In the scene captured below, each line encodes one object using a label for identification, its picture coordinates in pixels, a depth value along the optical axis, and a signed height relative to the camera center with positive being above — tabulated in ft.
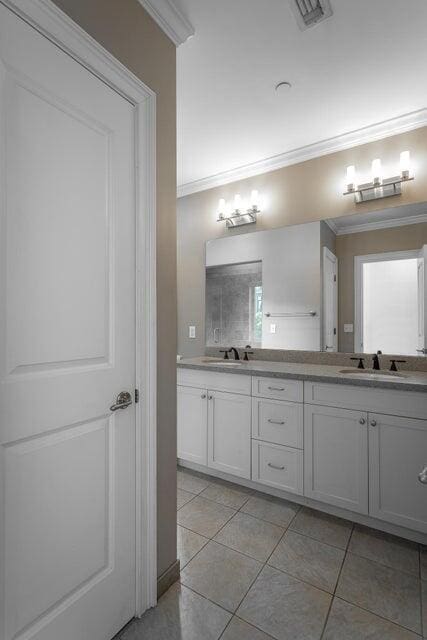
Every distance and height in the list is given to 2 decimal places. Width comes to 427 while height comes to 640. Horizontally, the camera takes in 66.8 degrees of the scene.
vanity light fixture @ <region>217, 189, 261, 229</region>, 9.67 +3.46
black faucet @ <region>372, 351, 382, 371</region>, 7.71 -0.92
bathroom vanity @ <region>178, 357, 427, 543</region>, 5.86 -2.37
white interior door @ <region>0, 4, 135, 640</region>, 3.12 -0.24
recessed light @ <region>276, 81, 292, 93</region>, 6.49 +4.80
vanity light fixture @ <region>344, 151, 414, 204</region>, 7.50 +3.37
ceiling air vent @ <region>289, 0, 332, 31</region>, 4.87 +4.81
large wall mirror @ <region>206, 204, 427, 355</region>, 7.63 +1.01
